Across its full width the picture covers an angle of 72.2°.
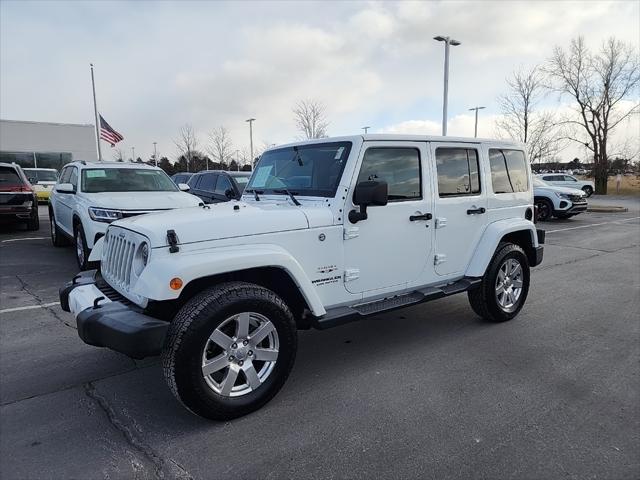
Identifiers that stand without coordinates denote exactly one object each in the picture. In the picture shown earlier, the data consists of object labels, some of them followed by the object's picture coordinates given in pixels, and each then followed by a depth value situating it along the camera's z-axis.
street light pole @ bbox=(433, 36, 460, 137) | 20.98
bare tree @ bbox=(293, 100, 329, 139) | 32.59
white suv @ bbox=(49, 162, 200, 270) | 6.58
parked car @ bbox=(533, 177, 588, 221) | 15.93
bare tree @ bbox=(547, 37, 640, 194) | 33.38
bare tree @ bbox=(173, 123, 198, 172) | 46.44
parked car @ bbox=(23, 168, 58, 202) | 20.47
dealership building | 33.78
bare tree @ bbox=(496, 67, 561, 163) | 33.41
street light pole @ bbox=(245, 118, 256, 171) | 40.17
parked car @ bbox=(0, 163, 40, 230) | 10.77
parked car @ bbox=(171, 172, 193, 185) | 20.03
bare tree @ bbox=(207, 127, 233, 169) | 44.41
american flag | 22.72
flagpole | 26.17
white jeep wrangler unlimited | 2.75
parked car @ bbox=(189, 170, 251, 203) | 10.52
